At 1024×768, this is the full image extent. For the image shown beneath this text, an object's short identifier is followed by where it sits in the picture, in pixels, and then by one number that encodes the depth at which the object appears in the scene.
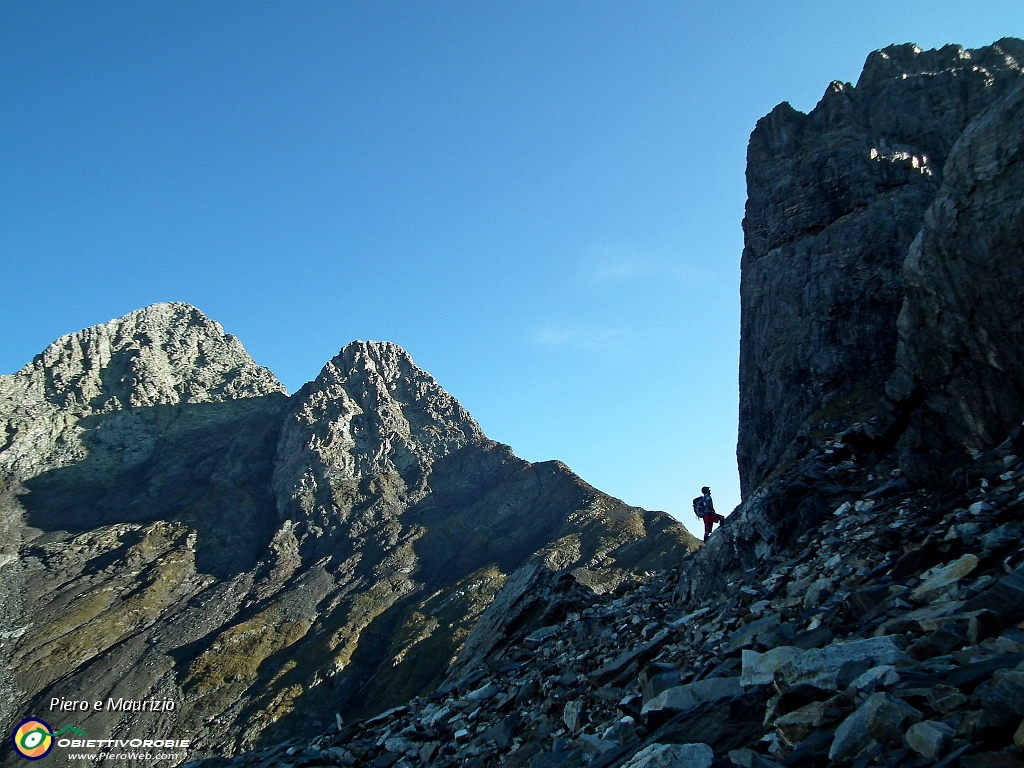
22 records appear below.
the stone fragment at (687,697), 9.33
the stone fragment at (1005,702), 4.80
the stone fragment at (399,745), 16.22
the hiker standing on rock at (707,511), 32.05
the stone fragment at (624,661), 14.89
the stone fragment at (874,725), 5.65
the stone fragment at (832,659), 7.61
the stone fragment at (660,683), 11.38
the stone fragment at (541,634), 23.97
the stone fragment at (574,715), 12.49
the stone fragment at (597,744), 10.15
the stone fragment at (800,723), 6.73
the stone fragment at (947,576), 9.70
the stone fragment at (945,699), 5.55
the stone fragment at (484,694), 18.19
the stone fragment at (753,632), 11.66
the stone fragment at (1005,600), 7.20
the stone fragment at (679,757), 7.04
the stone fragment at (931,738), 5.06
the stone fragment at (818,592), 12.37
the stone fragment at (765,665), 8.99
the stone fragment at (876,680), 6.62
